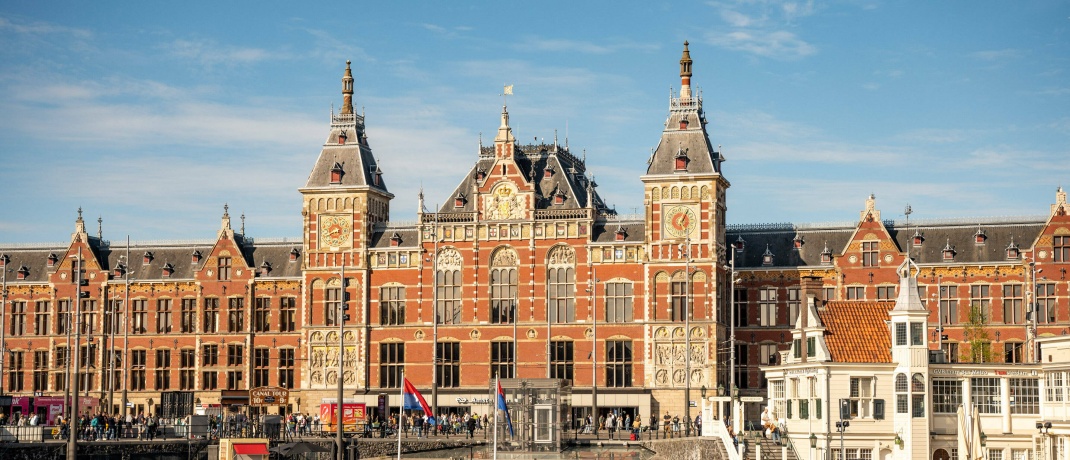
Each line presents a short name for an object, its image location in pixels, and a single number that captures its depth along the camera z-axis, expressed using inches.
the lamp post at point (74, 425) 2506.2
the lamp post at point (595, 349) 3250.5
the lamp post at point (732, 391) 2664.9
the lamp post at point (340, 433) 2726.4
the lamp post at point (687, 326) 3093.0
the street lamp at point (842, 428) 2393.1
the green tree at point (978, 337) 3216.0
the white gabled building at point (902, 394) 2466.8
